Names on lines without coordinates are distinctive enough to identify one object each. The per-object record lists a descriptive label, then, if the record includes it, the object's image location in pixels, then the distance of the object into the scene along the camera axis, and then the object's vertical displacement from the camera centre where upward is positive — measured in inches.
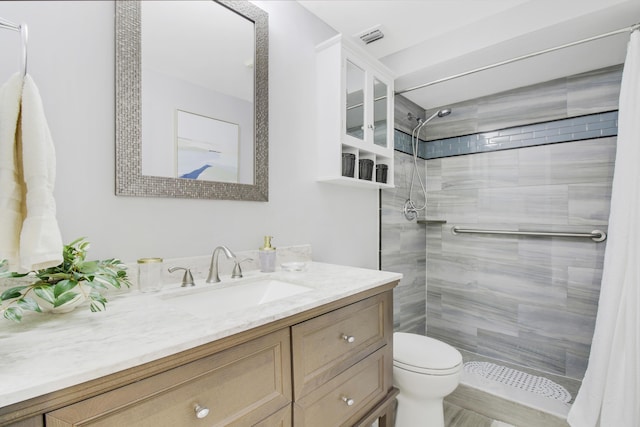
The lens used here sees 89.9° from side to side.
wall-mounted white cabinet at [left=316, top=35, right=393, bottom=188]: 68.1 +22.1
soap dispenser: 56.3 -7.8
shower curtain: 61.0 -16.6
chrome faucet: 48.1 -8.4
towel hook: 26.3 +14.4
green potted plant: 29.1 -7.1
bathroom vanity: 21.2 -12.7
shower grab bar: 85.3 -5.7
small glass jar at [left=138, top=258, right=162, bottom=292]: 41.7 -8.2
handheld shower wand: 105.0 +12.1
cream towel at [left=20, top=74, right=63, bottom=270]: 24.9 +1.5
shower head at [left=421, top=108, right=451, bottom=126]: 98.5 +31.3
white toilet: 61.5 -32.7
